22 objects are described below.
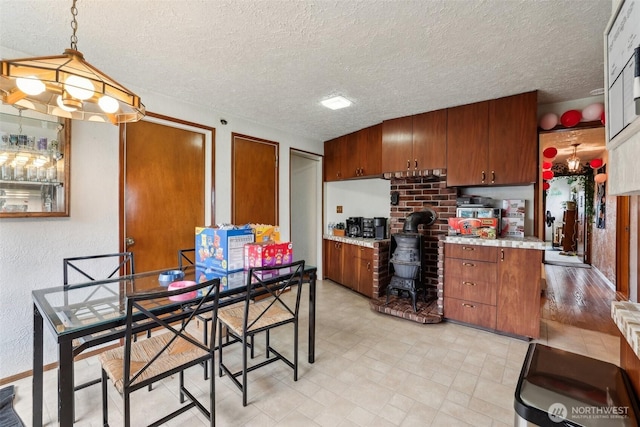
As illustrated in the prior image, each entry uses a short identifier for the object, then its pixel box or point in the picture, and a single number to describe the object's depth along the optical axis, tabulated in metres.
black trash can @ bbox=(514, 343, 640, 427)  0.82
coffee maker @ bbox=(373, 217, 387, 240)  4.10
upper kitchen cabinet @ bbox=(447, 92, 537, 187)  2.75
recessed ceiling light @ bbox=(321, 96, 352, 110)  2.90
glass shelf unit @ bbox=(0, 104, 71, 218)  2.04
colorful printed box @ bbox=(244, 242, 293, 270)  2.06
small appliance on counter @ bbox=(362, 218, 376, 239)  4.21
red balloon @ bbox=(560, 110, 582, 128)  2.86
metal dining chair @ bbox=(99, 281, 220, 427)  1.32
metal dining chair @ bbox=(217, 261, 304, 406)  1.81
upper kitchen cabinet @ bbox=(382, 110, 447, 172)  3.26
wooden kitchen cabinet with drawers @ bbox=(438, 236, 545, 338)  2.63
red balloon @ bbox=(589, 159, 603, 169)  5.11
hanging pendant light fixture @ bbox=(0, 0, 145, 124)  1.19
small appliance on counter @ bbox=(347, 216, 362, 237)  4.38
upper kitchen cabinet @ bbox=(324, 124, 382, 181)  3.98
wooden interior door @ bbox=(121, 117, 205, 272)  2.70
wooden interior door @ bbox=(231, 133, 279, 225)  3.56
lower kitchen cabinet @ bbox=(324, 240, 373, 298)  3.92
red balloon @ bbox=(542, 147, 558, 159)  3.71
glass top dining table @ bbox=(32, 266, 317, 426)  1.21
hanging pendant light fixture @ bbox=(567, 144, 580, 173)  5.40
